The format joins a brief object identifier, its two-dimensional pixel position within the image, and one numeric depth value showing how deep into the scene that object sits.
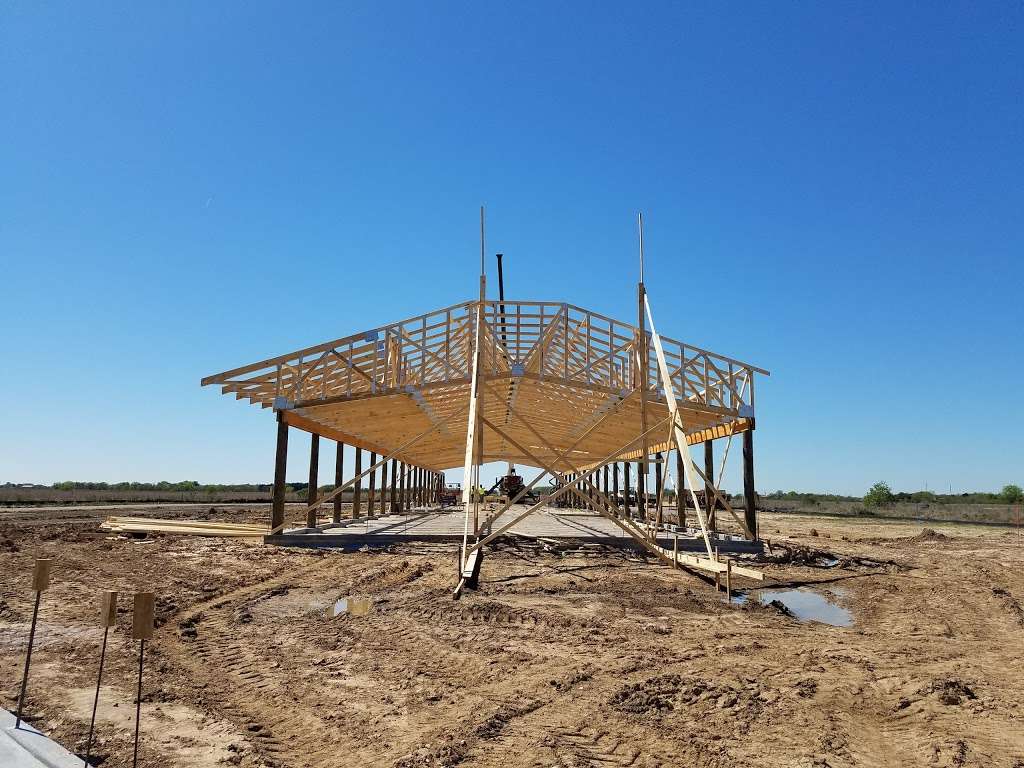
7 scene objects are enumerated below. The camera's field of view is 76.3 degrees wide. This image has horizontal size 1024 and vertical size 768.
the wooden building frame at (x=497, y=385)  14.49
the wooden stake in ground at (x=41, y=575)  4.37
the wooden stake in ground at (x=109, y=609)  3.74
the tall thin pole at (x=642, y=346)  13.55
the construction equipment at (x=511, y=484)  36.76
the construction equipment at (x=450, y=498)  45.35
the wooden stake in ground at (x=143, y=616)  3.61
